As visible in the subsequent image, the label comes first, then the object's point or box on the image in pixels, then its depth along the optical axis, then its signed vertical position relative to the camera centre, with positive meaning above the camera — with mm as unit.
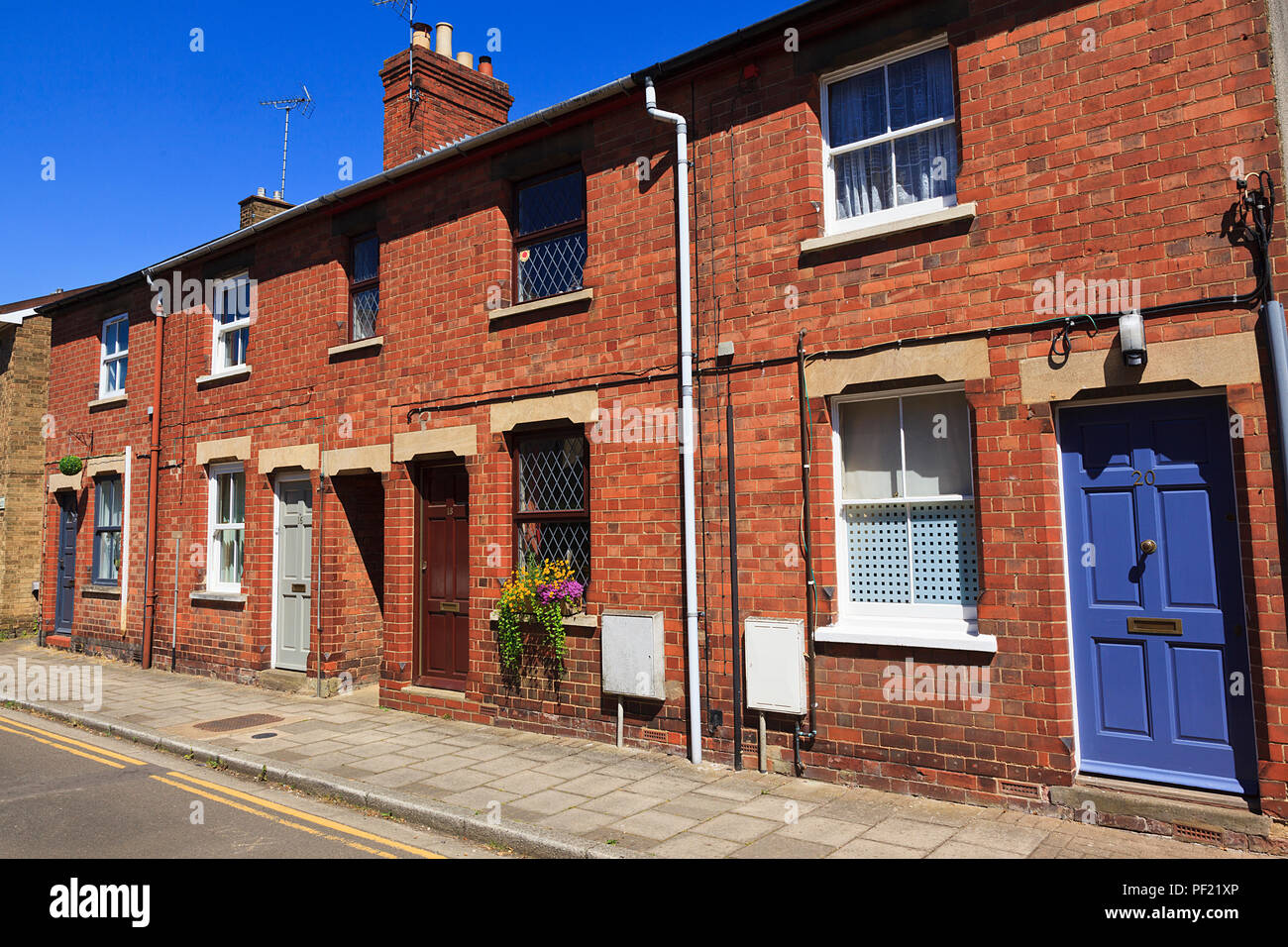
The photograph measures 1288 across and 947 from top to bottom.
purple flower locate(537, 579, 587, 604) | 8789 -440
